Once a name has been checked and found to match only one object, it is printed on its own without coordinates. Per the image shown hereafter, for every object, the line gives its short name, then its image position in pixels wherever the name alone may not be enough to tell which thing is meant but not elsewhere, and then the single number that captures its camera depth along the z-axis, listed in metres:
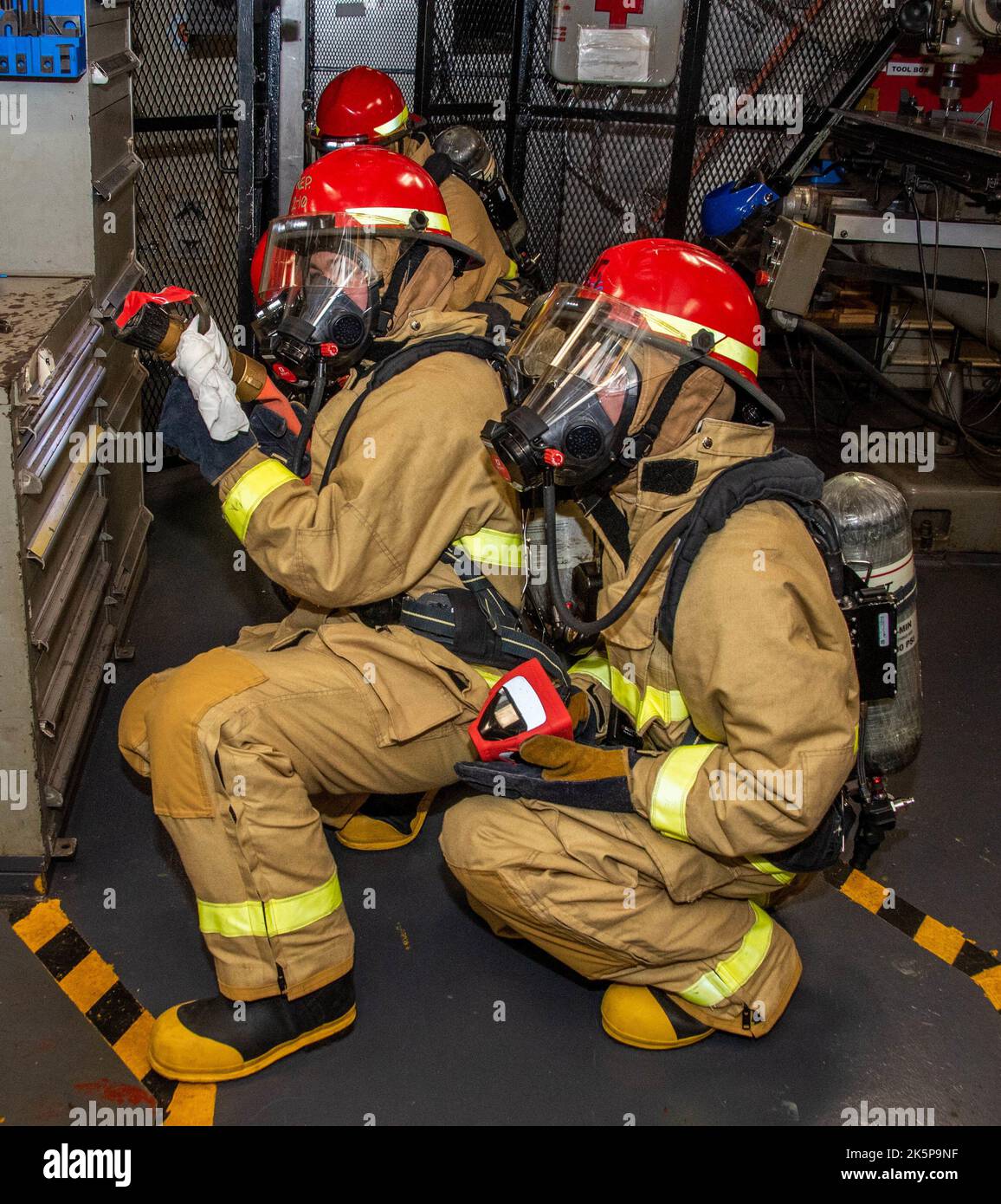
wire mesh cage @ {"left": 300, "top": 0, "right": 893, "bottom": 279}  6.41
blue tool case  3.36
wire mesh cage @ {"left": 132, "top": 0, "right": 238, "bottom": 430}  5.89
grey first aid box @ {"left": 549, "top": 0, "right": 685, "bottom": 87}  6.28
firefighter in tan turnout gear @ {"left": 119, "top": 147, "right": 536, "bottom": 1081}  2.70
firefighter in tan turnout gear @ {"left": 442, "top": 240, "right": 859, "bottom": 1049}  2.47
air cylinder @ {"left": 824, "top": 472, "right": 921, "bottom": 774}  3.29
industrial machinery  4.99
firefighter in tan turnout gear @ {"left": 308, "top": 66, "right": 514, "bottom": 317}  4.96
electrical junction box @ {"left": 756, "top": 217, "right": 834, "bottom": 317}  3.72
